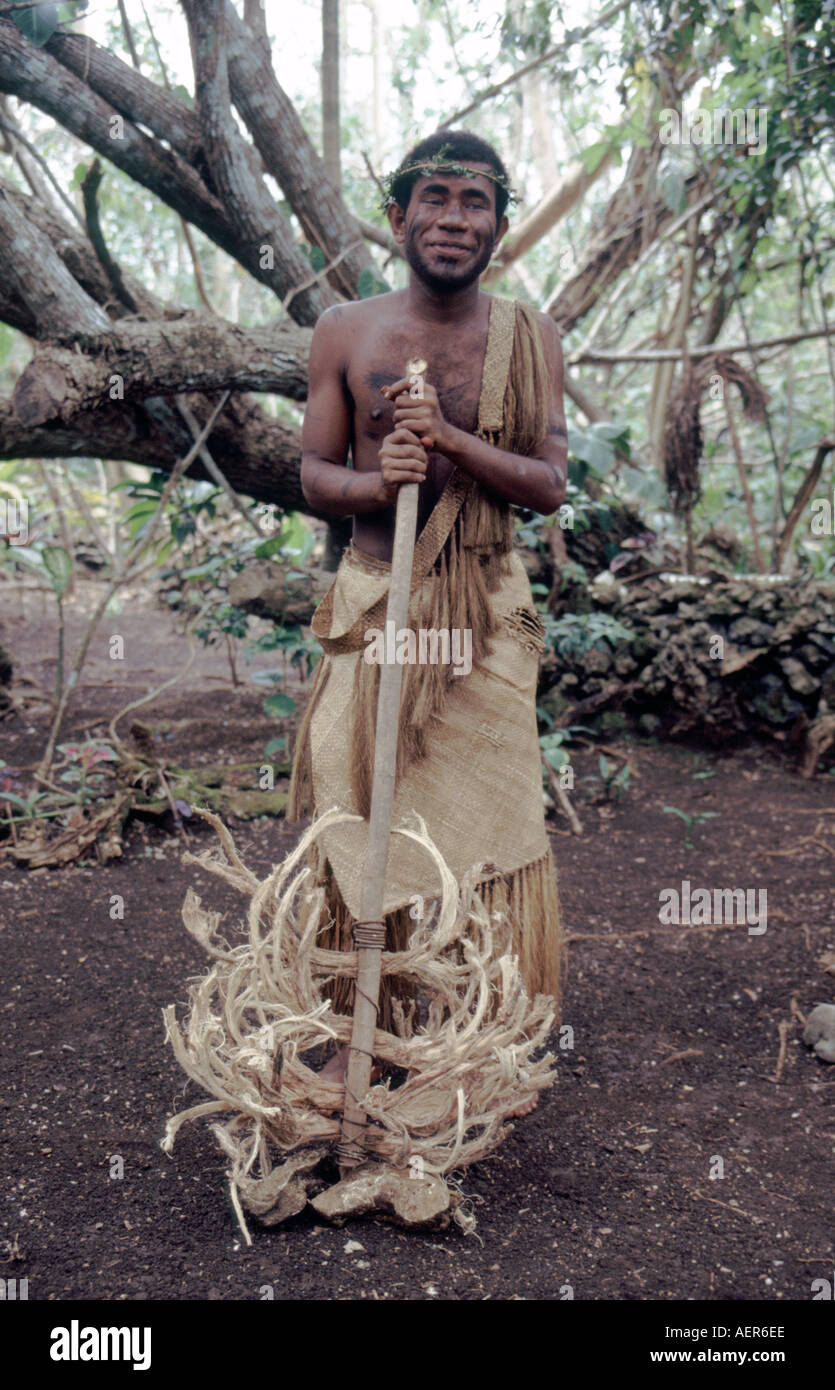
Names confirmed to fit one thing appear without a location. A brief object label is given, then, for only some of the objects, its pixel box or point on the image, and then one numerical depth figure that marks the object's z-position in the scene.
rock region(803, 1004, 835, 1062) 2.28
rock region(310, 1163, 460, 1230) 1.63
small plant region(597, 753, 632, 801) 3.80
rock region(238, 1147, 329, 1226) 1.63
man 1.91
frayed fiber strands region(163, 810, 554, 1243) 1.64
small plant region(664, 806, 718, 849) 3.69
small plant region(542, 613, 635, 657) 3.83
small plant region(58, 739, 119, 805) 3.35
